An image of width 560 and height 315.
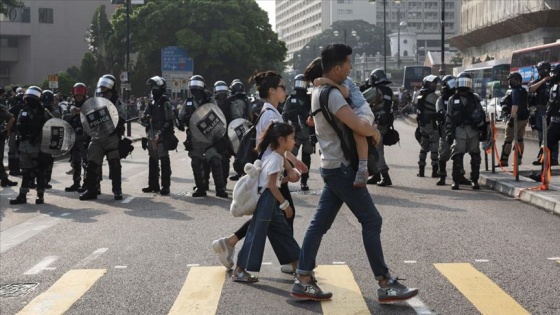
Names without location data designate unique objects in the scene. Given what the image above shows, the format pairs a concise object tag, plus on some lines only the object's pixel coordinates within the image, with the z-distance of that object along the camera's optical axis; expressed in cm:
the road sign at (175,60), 6694
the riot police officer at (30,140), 1499
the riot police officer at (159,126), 1545
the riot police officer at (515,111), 1906
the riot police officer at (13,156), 2080
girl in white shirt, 786
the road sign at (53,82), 3970
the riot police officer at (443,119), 1581
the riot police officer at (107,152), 1505
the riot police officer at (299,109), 1598
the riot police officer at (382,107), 1608
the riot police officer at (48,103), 1691
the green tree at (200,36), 7000
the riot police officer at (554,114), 1572
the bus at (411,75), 8228
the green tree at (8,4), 3875
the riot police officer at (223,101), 1612
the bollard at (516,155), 1586
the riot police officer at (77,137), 1598
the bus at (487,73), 5462
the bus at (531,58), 4322
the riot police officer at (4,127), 1784
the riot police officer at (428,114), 1712
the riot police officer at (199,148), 1526
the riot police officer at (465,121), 1514
